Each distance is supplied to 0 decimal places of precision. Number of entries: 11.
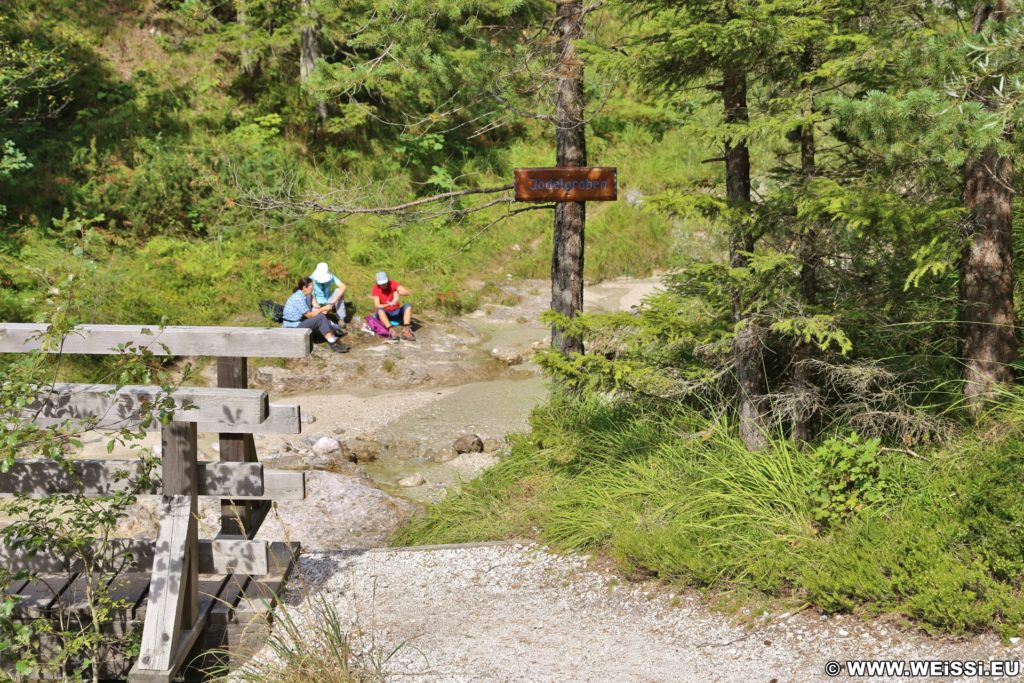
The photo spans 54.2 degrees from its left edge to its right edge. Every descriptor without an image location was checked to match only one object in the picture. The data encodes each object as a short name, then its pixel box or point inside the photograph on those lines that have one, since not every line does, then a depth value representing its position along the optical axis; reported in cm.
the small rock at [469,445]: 1020
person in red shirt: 1353
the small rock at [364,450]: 1008
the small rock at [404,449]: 1023
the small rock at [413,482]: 931
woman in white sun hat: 1311
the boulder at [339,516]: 760
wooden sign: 854
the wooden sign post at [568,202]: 855
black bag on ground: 1323
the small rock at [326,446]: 1005
